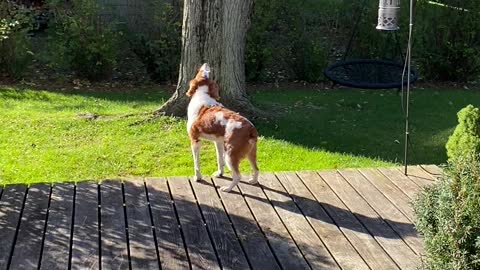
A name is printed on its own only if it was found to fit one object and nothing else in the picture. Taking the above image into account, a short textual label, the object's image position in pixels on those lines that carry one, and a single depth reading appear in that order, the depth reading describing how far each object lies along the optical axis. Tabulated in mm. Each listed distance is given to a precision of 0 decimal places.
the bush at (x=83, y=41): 9594
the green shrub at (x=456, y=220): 2811
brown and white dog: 4418
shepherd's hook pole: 4742
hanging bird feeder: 5145
